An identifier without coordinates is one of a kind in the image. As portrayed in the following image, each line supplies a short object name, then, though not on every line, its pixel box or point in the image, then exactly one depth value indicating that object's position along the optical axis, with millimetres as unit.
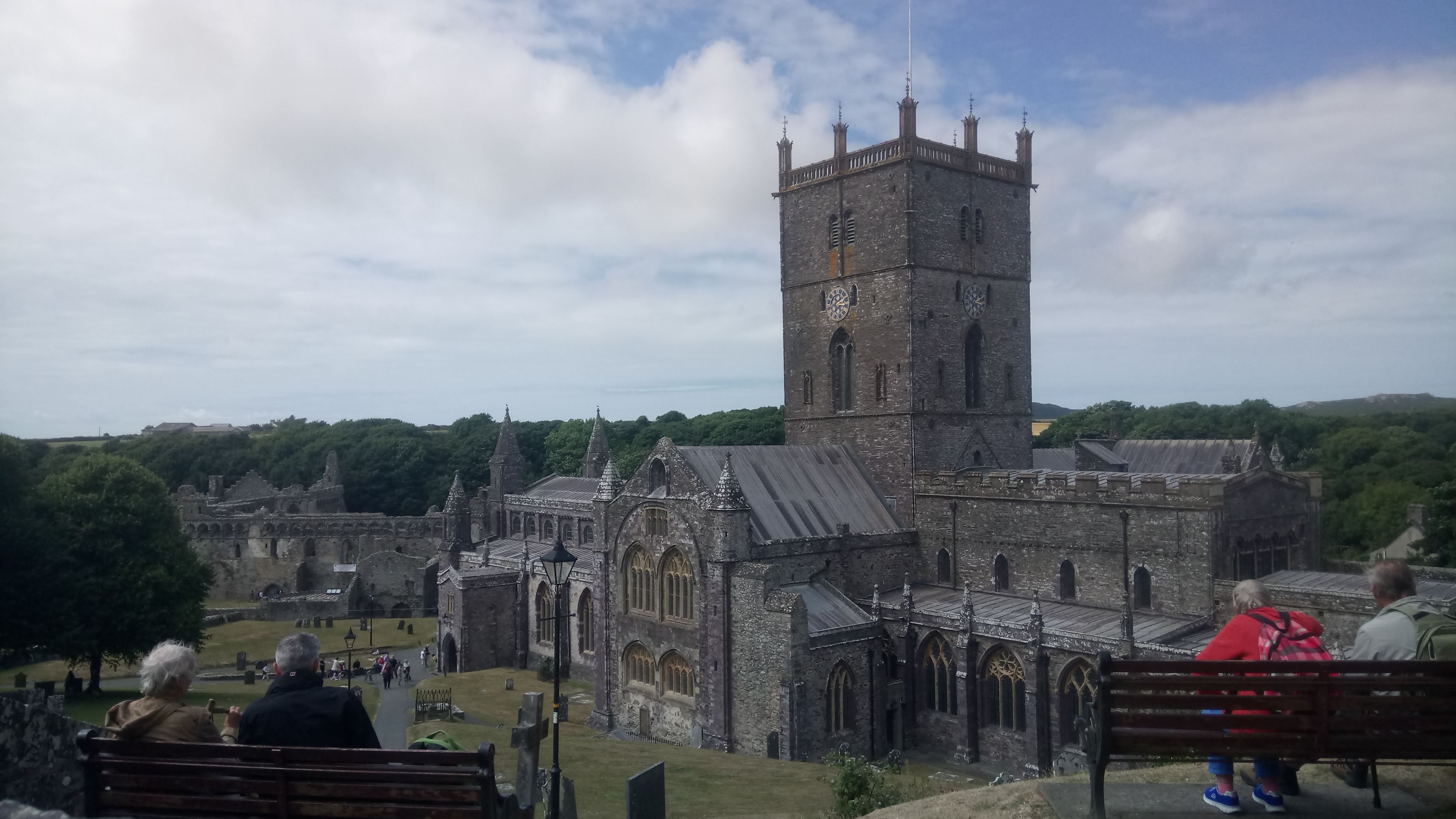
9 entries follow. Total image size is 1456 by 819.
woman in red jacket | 8461
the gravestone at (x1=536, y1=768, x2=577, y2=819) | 16625
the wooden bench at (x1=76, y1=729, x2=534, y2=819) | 6957
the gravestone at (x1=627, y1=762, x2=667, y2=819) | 16156
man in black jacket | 7500
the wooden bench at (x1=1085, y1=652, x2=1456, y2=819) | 7738
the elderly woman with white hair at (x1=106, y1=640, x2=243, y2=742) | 7520
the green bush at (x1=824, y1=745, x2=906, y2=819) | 15797
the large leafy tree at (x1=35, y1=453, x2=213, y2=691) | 37594
